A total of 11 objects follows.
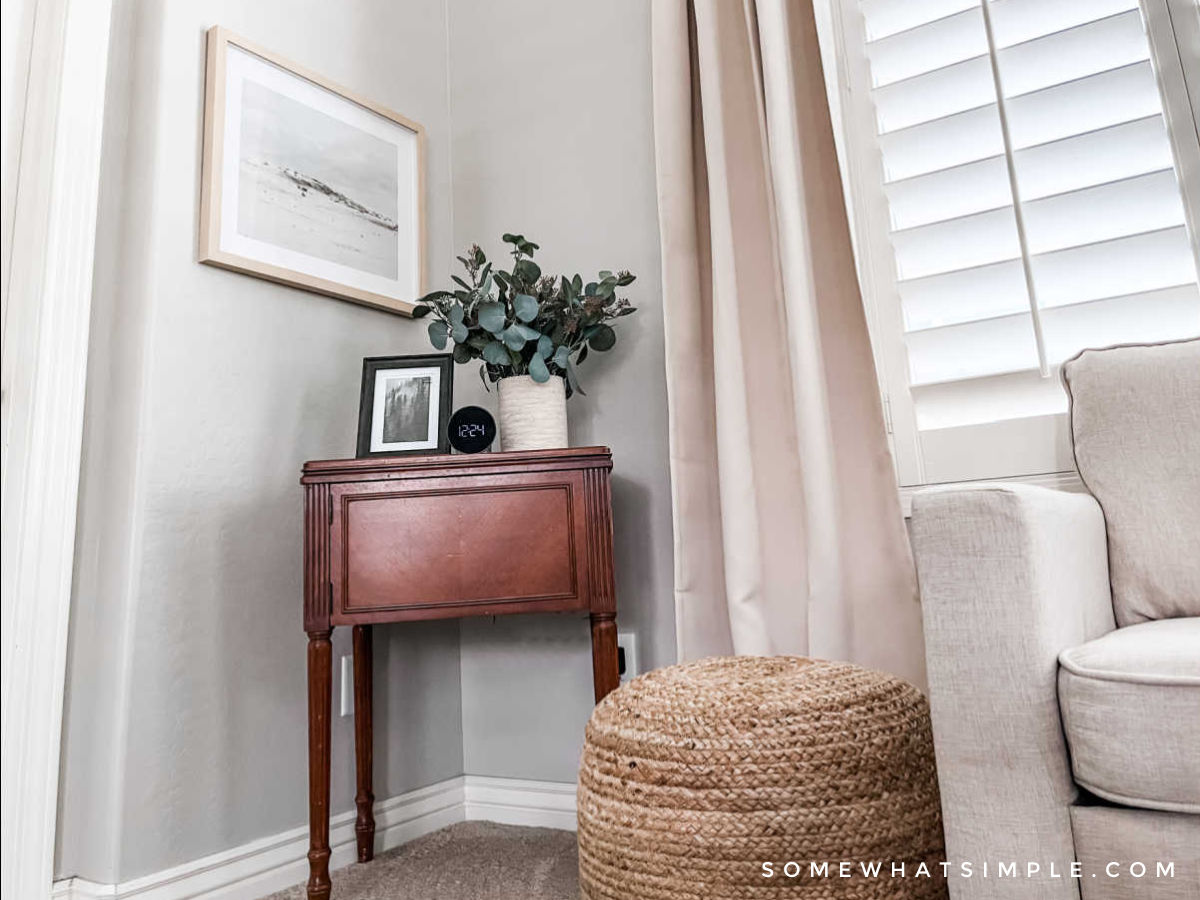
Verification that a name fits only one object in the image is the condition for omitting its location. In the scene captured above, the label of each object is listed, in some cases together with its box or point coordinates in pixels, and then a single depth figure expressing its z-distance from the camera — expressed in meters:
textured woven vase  1.66
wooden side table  1.45
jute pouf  0.98
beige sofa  0.84
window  1.51
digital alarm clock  1.63
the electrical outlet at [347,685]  1.75
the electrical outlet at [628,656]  1.81
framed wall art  1.66
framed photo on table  1.64
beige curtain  1.50
